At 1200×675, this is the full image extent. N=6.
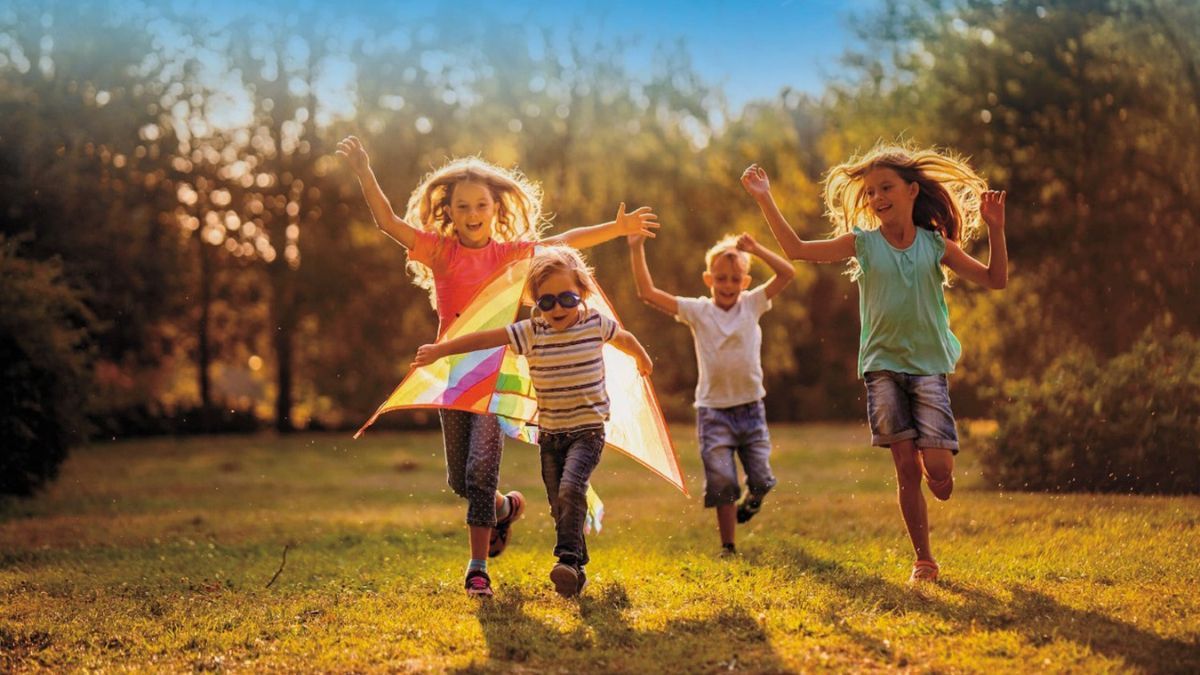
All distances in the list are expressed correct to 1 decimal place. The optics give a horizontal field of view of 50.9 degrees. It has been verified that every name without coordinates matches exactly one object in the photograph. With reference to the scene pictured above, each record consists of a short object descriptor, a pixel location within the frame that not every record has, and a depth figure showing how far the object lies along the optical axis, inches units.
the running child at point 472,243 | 264.4
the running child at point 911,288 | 252.5
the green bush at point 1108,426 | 424.2
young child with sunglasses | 246.7
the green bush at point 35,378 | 530.3
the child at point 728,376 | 317.4
